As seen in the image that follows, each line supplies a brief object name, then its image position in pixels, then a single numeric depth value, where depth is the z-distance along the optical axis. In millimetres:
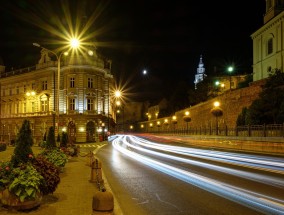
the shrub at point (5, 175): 5685
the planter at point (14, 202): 5432
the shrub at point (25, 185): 5390
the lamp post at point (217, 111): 27934
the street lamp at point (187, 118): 44546
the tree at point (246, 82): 47067
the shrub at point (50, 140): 12801
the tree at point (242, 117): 30066
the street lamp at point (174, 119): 56775
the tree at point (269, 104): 26010
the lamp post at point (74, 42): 19371
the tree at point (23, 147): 6316
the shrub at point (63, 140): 17971
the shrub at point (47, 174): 6044
